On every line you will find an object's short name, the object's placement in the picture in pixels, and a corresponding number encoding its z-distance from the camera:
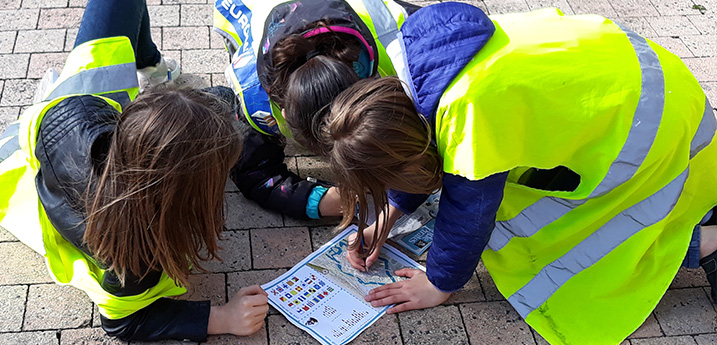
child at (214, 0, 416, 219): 1.93
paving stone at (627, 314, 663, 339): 2.14
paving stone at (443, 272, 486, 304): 2.22
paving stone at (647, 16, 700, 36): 3.45
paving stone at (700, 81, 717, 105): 3.06
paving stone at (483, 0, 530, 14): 3.52
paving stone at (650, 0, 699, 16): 3.60
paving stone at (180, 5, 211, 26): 3.31
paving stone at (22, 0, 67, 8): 3.33
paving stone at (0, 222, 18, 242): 2.29
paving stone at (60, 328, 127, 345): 2.02
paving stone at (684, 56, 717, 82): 3.19
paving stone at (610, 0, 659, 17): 3.57
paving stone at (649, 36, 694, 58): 3.32
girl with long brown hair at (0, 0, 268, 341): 1.60
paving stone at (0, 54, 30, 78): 2.92
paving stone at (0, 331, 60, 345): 2.00
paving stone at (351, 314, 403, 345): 2.08
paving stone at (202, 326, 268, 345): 2.05
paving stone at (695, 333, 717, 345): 2.14
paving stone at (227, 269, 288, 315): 2.21
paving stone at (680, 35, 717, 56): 3.34
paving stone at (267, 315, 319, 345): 2.06
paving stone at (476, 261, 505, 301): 2.24
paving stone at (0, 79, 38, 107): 2.78
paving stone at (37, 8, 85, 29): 3.21
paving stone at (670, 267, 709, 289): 2.31
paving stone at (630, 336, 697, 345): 2.13
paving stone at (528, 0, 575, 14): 3.54
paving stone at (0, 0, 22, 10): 3.31
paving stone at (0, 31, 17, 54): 3.05
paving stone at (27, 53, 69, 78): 2.93
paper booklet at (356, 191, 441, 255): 2.38
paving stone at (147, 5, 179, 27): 3.29
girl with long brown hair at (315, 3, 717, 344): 1.70
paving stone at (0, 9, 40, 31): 3.19
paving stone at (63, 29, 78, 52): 3.07
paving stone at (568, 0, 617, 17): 3.54
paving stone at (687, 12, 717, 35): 3.49
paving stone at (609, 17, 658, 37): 3.44
